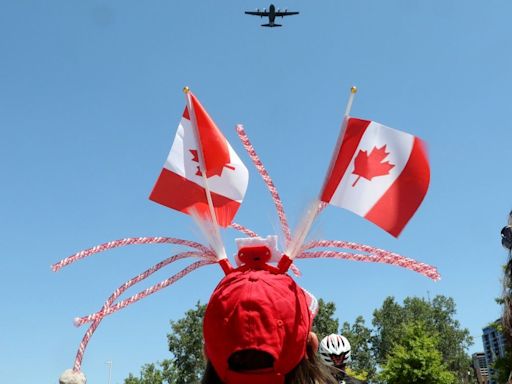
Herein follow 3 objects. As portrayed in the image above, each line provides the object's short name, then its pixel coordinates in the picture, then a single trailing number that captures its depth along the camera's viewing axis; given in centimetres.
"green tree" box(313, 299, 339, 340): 4681
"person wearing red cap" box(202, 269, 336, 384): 174
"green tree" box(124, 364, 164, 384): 4641
